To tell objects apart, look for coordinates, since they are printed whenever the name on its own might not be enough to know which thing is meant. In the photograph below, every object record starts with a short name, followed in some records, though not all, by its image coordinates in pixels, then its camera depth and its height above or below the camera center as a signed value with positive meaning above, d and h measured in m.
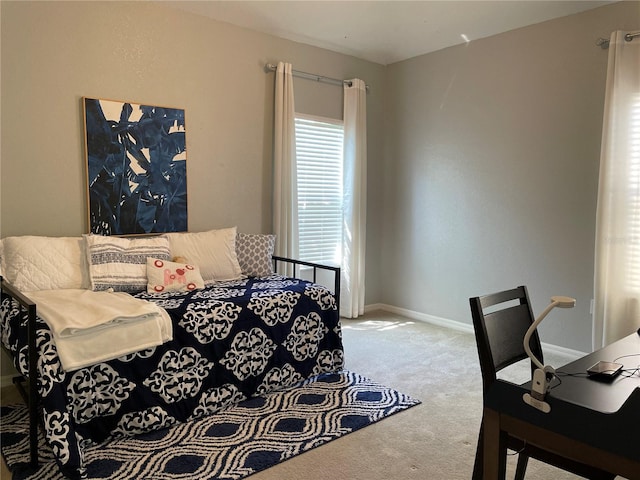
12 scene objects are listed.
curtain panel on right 2.99 +0.02
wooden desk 0.99 -0.48
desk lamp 1.09 -0.41
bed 1.98 -0.71
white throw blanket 2.01 -0.56
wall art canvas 3.04 +0.21
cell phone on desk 1.35 -0.47
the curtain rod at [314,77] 3.77 +1.04
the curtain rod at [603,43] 3.14 +1.05
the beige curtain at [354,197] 4.27 +0.04
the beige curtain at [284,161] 3.77 +0.31
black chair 1.46 -0.48
